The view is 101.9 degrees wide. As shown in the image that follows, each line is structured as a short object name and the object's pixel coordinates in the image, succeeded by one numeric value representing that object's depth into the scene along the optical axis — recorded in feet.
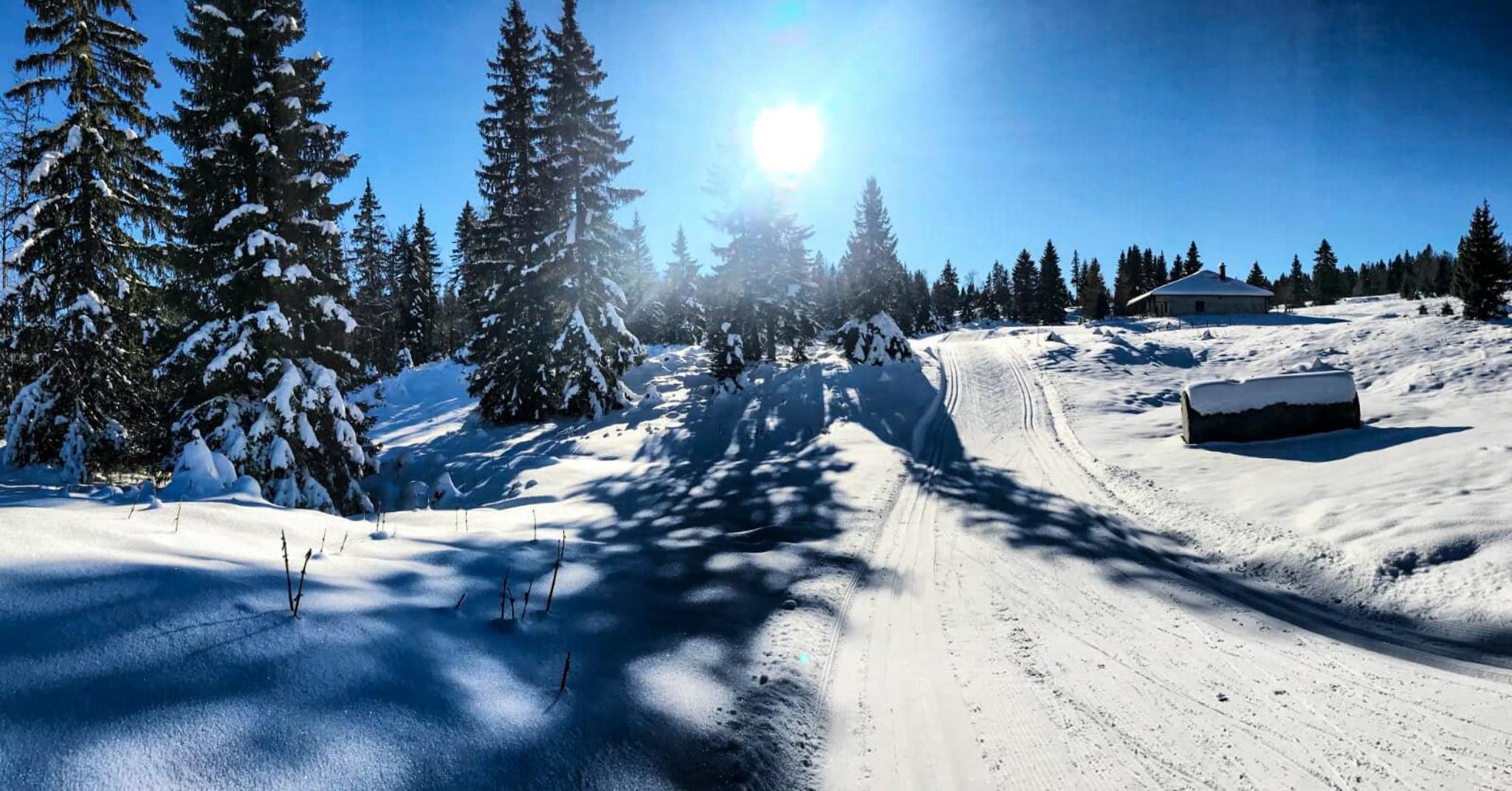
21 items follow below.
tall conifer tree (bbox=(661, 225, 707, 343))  171.53
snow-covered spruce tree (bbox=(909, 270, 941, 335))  213.46
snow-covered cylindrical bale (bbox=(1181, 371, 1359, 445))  39.45
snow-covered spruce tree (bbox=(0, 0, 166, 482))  35.99
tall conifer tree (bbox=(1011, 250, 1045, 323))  241.55
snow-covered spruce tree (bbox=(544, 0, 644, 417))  68.33
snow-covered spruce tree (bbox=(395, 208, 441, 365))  148.15
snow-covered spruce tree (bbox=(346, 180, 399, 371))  145.69
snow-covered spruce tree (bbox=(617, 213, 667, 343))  89.77
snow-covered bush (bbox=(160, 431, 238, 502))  20.49
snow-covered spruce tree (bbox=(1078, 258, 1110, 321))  222.07
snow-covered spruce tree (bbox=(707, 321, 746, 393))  82.12
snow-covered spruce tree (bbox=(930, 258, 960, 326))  288.71
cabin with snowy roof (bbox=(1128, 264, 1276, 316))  187.42
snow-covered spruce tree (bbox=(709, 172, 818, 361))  99.30
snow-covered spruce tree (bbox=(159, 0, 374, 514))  34.06
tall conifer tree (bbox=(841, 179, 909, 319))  99.81
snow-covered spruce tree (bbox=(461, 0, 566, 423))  68.49
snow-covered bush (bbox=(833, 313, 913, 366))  91.81
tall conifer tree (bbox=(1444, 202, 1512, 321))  76.89
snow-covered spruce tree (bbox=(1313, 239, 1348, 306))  263.90
